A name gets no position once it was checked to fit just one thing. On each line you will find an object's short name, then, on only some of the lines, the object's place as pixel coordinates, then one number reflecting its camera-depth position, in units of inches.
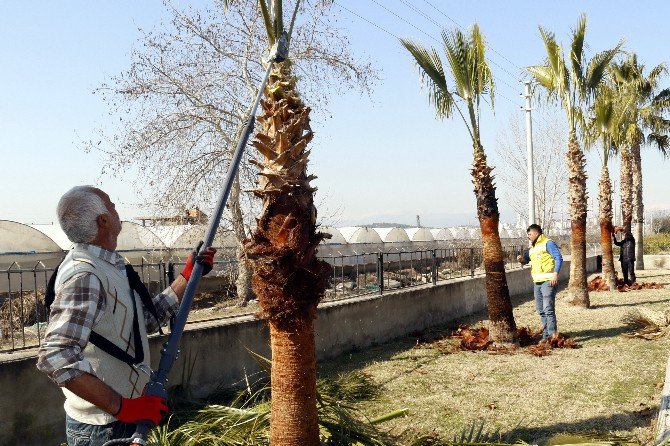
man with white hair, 100.7
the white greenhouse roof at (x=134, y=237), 846.1
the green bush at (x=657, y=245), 1533.0
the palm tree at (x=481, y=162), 386.3
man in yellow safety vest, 380.5
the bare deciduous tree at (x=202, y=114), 645.9
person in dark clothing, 767.7
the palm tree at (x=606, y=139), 647.8
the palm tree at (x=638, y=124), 932.8
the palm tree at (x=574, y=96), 548.4
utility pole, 938.1
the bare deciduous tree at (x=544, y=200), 1777.8
